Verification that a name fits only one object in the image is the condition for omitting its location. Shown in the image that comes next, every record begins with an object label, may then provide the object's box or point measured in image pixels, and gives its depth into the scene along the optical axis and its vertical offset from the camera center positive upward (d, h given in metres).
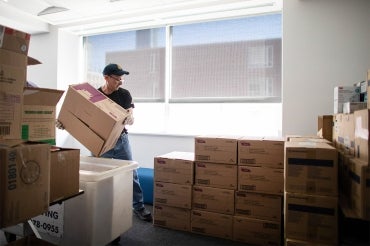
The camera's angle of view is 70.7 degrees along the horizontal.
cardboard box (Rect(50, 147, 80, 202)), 1.32 -0.26
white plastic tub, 1.69 -0.58
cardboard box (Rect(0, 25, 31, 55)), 1.14 +0.37
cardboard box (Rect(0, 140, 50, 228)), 1.02 -0.24
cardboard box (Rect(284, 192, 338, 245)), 1.57 -0.56
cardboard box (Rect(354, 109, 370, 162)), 1.39 -0.04
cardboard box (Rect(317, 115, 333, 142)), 2.30 +0.00
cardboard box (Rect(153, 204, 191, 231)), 2.50 -0.91
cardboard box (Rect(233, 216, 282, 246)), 2.23 -0.92
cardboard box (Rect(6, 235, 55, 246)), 1.29 -0.60
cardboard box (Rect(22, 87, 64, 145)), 1.39 +0.05
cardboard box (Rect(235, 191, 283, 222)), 2.24 -0.70
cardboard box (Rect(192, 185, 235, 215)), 2.37 -0.69
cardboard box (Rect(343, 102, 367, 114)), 1.78 +0.15
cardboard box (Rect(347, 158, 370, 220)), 1.37 -0.33
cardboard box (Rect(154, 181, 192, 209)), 2.50 -0.68
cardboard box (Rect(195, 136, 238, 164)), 2.37 -0.22
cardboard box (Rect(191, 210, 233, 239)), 2.36 -0.91
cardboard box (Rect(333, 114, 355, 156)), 1.64 -0.04
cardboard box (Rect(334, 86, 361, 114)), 2.09 +0.26
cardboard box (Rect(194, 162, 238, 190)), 2.37 -0.46
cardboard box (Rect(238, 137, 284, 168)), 2.25 -0.23
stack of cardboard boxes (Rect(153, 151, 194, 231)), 2.50 -0.64
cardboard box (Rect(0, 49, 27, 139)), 1.15 +0.14
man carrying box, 2.62 -0.18
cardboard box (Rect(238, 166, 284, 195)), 2.23 -0.47
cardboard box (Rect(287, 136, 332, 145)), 1.96 -0.10
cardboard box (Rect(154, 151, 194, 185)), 2.50 -0.43
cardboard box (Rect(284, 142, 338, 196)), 1.58 -0.26
